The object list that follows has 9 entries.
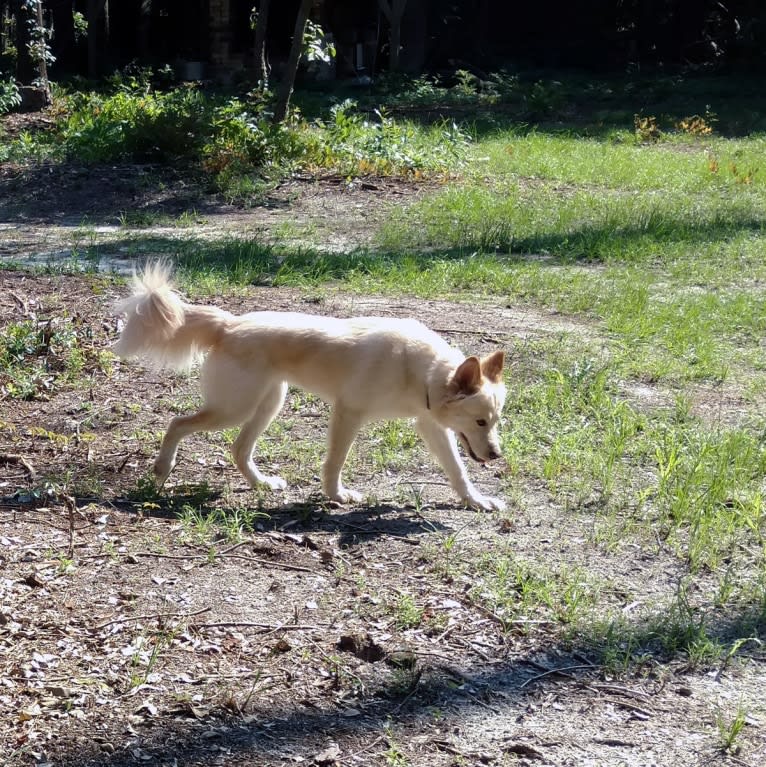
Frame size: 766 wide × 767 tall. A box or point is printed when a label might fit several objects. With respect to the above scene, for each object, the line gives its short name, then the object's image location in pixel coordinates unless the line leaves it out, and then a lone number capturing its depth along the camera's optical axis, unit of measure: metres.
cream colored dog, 5.00
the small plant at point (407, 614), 4.05
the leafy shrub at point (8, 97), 17.32
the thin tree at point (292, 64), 15.40
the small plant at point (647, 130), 19.27
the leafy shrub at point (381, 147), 14.66
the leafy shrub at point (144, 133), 14.44
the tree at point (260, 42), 18.67
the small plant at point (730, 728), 3.37
